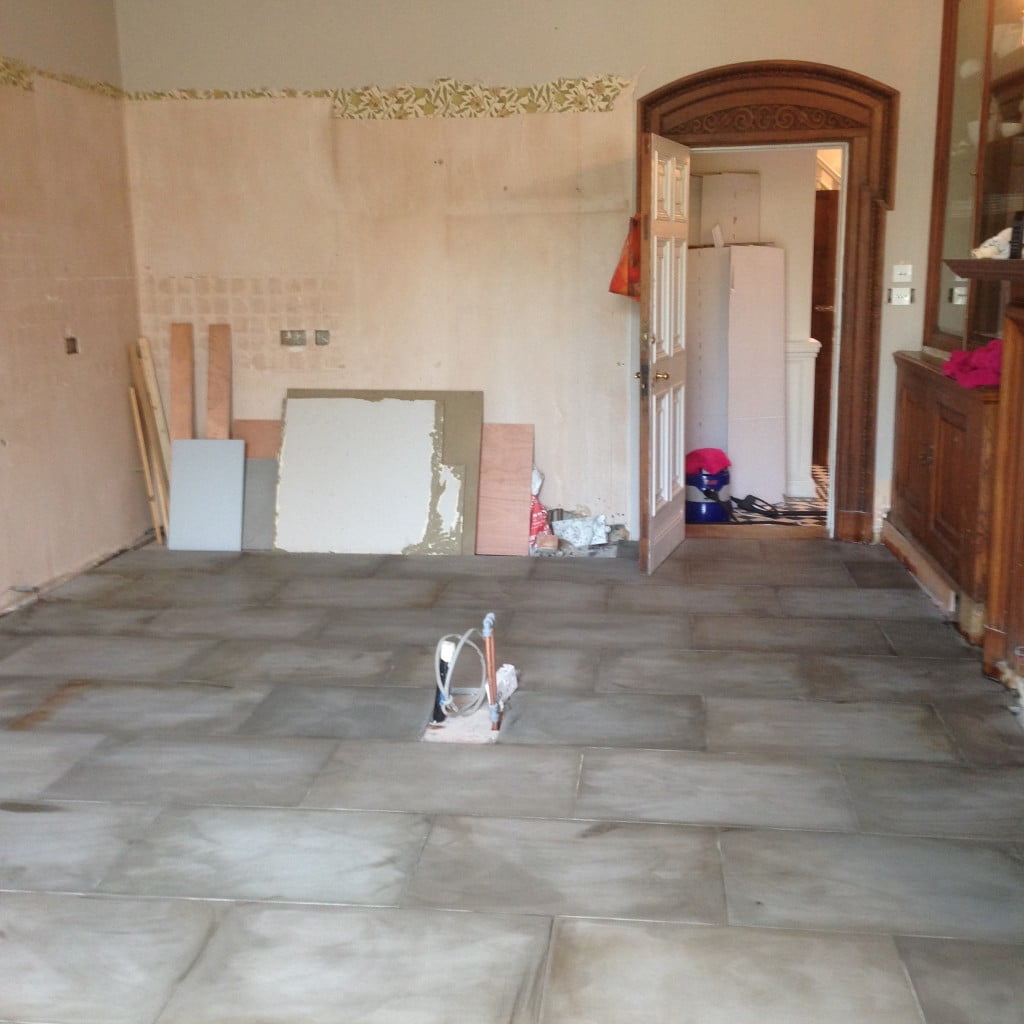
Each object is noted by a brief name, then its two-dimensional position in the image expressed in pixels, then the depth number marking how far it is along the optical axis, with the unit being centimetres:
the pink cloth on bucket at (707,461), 704
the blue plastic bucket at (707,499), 696
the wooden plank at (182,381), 654
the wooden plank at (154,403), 651
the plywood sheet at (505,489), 630
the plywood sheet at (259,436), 662
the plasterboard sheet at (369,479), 632
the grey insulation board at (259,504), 645
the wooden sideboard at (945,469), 449
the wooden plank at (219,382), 654
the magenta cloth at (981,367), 452
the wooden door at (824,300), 855
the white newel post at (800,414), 744
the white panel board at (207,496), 644
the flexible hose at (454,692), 377
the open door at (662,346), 552
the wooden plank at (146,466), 645
